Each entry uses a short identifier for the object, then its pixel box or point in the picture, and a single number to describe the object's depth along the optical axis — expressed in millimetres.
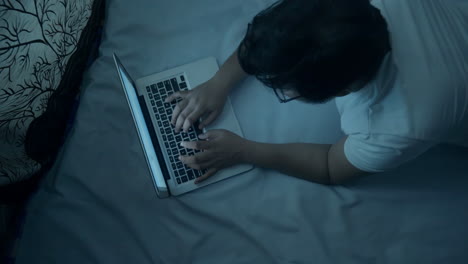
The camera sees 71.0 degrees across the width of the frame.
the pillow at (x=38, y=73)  631
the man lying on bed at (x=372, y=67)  507
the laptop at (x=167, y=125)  806
